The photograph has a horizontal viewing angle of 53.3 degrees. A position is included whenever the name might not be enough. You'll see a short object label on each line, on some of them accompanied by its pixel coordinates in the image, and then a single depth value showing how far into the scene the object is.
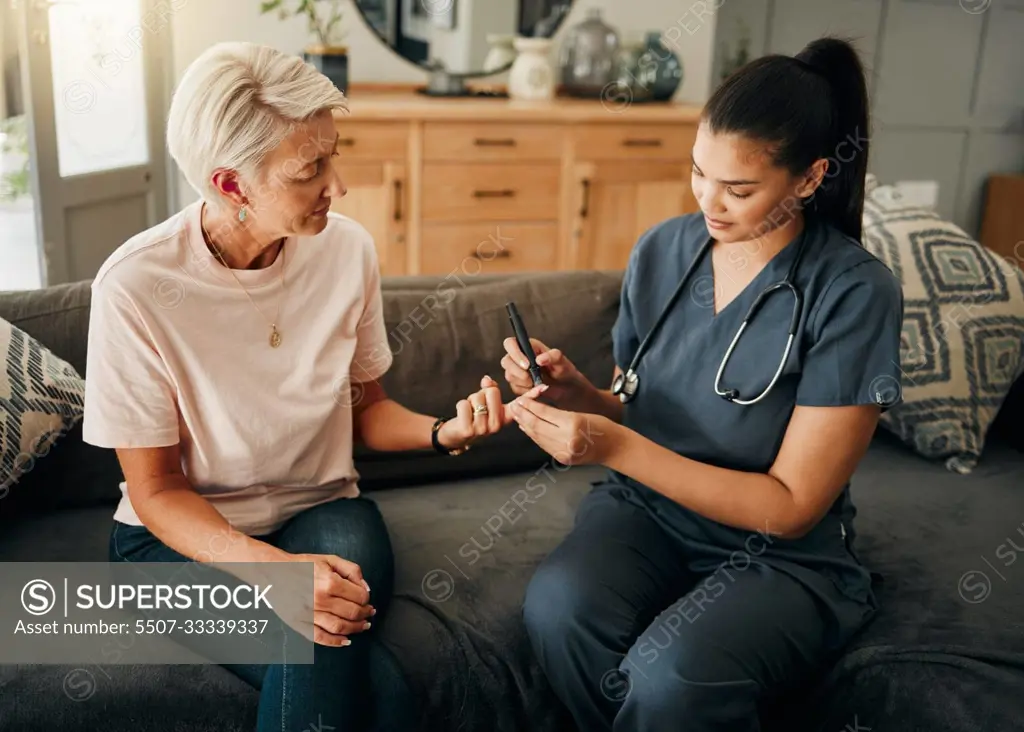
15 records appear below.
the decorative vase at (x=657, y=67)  3.85
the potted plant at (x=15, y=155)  3.07
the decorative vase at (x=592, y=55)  3.84
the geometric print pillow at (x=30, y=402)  1.52
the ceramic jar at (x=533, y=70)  3.76
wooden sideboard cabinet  3.41
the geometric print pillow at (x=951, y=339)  2.01
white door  3.13
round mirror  3.78
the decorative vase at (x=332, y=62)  3.33
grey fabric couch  1.34
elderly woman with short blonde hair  1.28
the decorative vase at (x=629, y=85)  3.84
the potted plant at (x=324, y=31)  3.34
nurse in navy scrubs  1.33
